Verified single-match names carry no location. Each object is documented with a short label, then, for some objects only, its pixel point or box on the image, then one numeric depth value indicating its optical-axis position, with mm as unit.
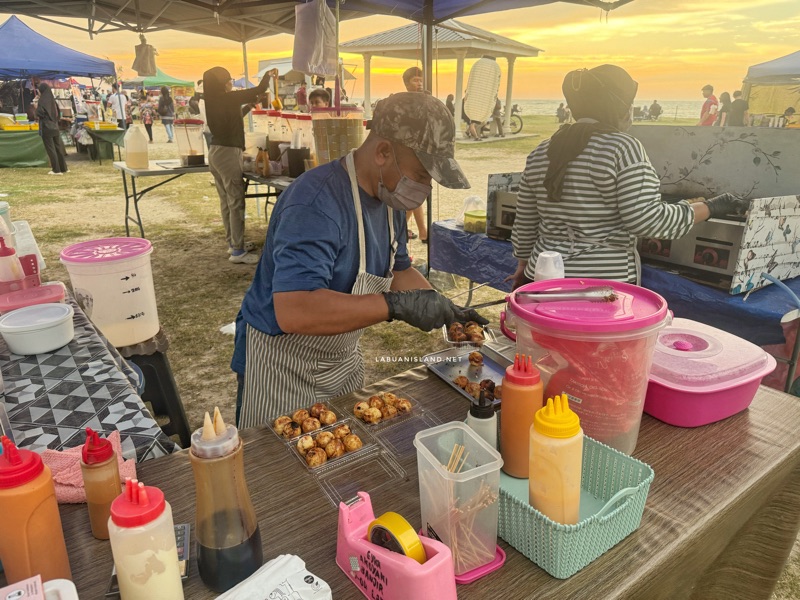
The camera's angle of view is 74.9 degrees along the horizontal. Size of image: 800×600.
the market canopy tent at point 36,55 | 14336
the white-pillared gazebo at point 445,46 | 17953
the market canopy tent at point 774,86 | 12875
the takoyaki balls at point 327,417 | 1453
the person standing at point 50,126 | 13344
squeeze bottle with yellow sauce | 949
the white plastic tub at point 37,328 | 1874
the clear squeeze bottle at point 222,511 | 857
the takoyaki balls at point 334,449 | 1342
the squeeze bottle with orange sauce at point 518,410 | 1137
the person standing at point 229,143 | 6266
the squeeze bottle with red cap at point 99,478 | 1026
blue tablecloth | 2635
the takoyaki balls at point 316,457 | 1307
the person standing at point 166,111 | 20594
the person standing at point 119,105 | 18419
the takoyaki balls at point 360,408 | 1500
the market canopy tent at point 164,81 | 29172
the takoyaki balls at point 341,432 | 1392
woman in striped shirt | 2477
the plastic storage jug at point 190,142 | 6746
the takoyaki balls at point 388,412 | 1510
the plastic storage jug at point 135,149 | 6351
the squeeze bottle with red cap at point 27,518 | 832
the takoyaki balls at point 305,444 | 1352
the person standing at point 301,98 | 6809
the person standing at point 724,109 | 14244
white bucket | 2801
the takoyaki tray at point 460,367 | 1724
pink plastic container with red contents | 1153
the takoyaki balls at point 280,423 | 1436
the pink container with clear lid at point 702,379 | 1430
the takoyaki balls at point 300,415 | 1477
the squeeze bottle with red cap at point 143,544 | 783
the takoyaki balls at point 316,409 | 1497
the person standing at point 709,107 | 15125
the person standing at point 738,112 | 12734
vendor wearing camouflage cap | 1661
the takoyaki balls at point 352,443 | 1362
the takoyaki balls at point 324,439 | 1363
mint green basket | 966
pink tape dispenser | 835
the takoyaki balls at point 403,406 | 1538
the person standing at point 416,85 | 6484
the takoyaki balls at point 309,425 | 1430
